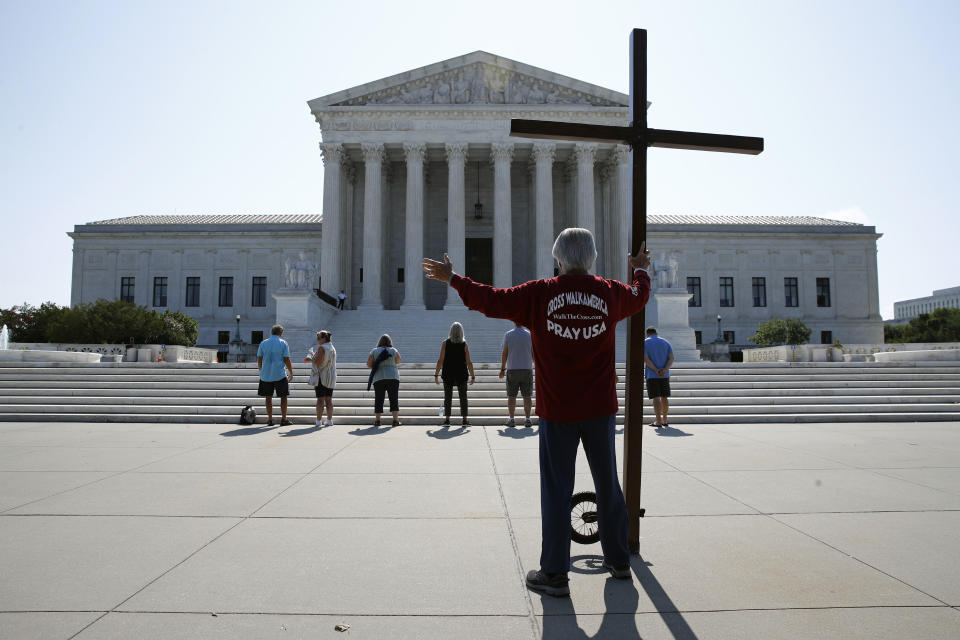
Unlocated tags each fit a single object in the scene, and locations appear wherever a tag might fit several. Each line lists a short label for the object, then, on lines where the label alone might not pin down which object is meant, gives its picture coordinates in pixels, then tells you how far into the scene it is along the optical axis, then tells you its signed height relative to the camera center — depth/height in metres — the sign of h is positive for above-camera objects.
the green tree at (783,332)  48.94 +1.66
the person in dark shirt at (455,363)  13.00 -0.15
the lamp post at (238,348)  43.41 +0.47
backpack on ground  13.12 -1.16
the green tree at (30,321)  43.62 +2.28
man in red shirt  3.95 -0.18
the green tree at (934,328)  60.06 +2.47
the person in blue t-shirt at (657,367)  12.46 -0.22
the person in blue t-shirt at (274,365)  12.76 -0.19
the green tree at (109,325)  39.19 +1.76
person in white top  12.78 -0.31
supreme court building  37.81 +8.95
